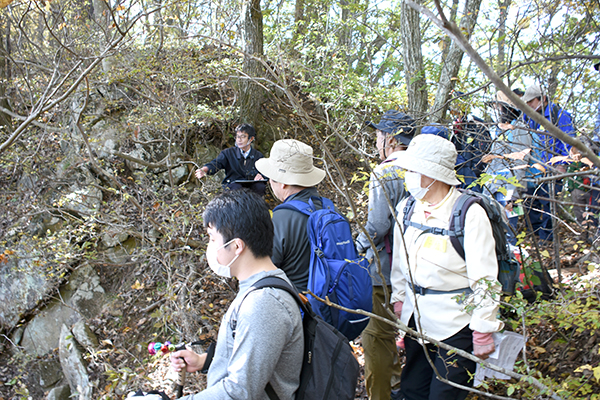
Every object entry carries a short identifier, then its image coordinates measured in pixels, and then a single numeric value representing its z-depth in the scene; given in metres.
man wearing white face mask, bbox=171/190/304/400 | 1.39
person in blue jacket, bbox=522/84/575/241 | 3.48
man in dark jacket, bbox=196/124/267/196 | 5.82
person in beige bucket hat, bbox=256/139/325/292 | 2.48
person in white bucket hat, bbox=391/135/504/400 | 2.16
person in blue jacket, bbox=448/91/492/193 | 3.59
